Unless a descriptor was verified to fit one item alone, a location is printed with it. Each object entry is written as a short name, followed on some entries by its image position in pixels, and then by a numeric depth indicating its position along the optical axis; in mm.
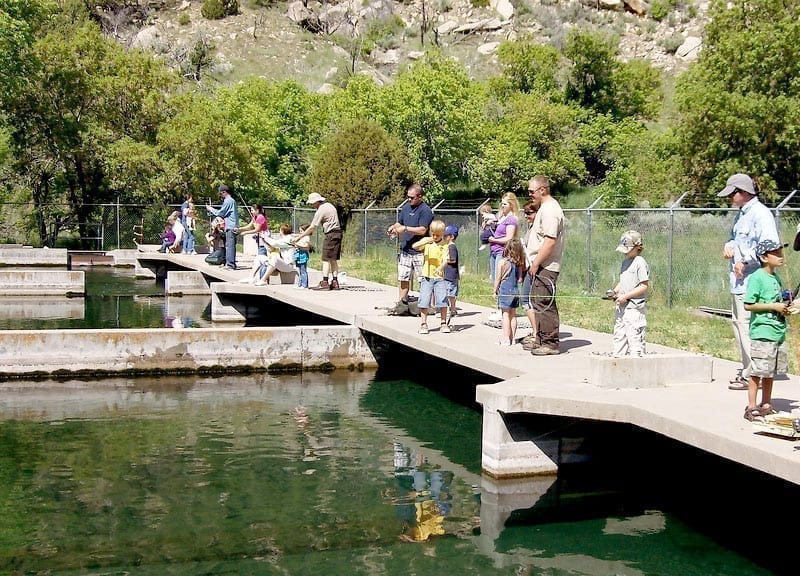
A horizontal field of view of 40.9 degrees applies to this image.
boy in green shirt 8430
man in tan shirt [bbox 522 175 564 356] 11609
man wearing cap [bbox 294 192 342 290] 18891
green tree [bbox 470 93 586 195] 53656
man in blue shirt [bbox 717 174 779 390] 9922
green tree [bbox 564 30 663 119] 61469
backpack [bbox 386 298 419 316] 16391
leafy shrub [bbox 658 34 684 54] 91331
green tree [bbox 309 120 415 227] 37156
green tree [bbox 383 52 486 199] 48688
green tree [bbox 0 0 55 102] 37594
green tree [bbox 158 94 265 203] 41406
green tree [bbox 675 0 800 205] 36719
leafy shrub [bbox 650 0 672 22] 98312
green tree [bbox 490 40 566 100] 63438
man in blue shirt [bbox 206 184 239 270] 23891
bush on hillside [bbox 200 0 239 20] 98312
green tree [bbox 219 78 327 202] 48438
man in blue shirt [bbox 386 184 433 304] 15374
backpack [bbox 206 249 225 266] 28000
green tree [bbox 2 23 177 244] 41719
